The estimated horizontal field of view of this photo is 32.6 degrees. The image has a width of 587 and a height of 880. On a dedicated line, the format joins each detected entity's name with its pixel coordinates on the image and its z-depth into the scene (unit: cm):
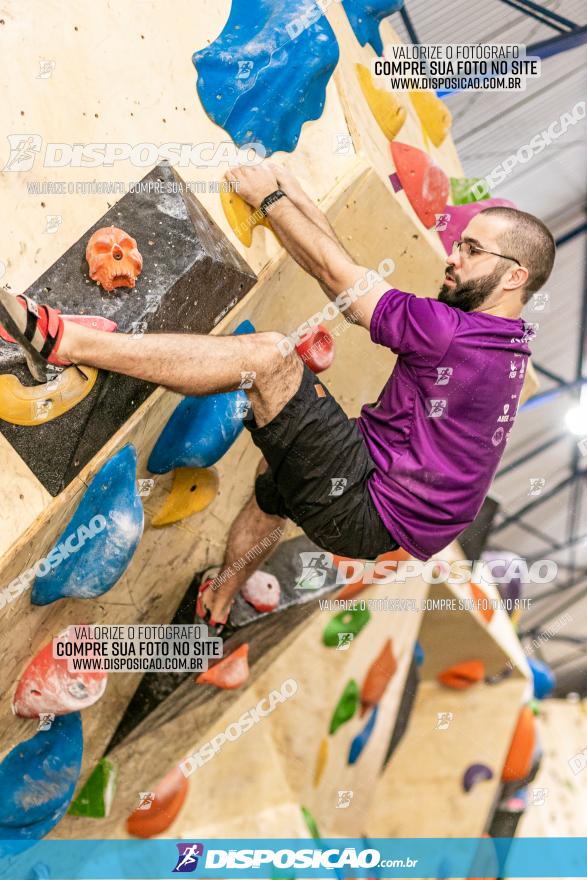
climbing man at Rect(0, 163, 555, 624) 260
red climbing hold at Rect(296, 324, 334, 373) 305
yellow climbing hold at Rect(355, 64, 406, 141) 345
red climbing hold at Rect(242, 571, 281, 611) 349
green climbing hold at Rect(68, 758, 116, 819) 338
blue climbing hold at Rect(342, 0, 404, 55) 353
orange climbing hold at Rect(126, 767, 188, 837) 372
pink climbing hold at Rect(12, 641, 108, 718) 277
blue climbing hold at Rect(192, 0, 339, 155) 284
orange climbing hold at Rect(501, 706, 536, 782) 589
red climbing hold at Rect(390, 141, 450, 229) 343
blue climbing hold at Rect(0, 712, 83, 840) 293
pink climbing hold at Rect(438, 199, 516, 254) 363
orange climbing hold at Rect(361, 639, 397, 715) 479
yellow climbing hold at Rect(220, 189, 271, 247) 280
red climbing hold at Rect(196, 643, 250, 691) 353
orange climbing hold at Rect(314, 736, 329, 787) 441
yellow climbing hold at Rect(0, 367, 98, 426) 233
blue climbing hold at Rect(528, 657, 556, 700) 671
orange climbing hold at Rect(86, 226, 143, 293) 248
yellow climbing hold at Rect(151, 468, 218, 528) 306
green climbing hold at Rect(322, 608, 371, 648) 452
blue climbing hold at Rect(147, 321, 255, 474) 281
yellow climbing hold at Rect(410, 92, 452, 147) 400
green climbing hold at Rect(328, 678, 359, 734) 454
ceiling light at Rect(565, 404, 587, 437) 834
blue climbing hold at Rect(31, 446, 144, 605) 255
